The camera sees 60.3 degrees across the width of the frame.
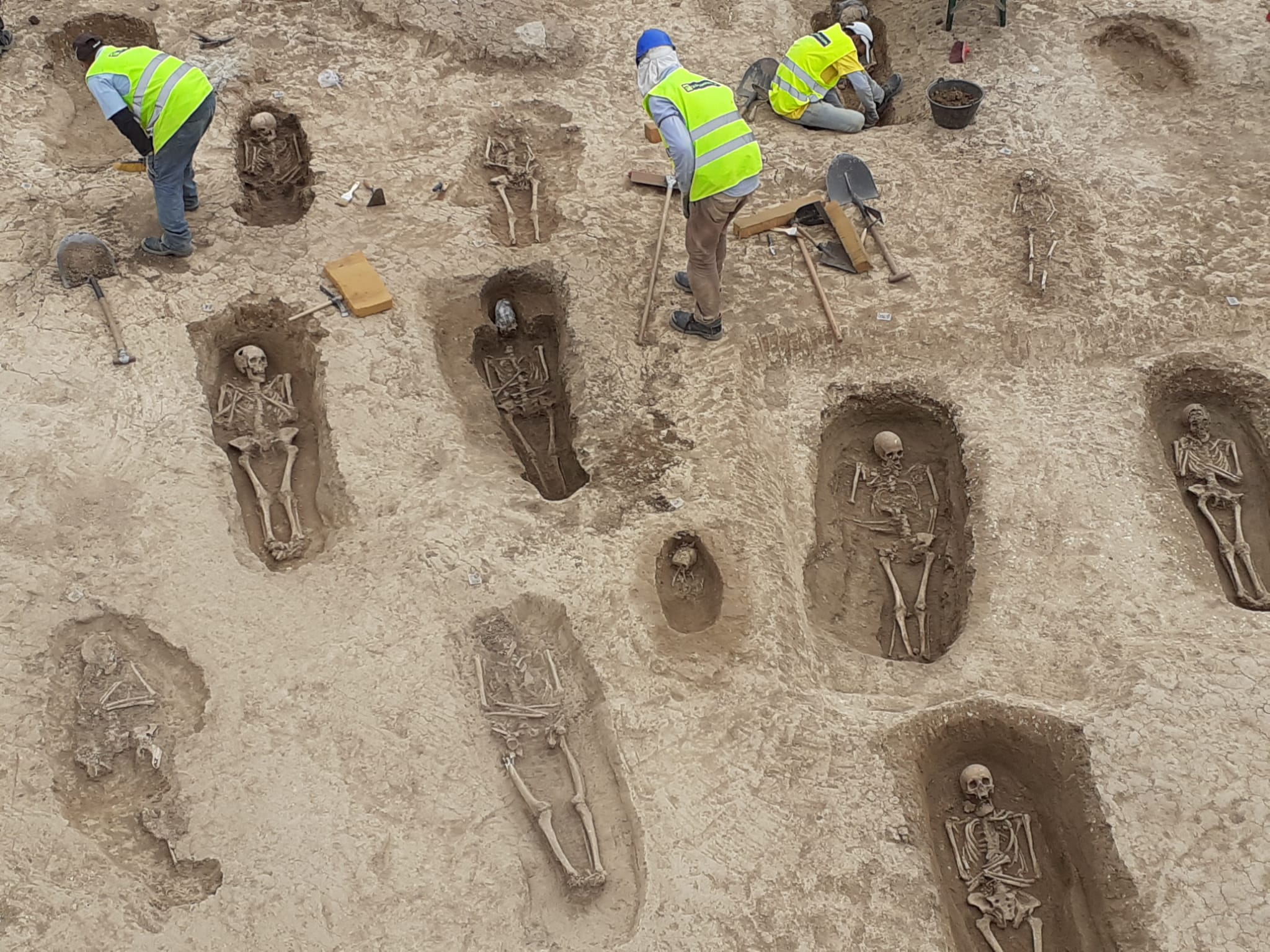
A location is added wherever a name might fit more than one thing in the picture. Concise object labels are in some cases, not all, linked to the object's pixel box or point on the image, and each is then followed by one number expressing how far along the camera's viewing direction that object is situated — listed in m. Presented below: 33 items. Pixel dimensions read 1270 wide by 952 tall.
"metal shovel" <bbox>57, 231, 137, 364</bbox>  8.55
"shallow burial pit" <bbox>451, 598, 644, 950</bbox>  5.86
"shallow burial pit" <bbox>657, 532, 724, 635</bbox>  7.08
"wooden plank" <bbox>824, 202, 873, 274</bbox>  9.12
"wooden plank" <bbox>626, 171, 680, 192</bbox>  9.78
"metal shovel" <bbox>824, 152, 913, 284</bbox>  9.60
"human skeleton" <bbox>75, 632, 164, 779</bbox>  6.25
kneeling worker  10.39
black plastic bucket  10.25
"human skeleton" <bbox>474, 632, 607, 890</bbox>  6.09
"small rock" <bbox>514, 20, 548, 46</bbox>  11.19
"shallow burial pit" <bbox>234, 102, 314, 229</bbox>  9.82
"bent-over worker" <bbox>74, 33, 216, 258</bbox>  8.23
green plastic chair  11.66
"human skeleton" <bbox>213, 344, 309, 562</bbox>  7.70
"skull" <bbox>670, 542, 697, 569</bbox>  7.16
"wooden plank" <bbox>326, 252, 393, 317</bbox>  8.59
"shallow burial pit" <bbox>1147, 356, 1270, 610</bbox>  7.51
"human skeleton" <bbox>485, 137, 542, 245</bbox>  9.82
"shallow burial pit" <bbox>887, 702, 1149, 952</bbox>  5.97
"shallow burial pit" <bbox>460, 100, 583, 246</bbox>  9.70
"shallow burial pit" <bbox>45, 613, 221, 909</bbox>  5.92
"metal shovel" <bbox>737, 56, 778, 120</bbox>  10.80
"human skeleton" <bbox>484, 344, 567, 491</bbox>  8.54
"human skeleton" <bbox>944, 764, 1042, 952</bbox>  6.02
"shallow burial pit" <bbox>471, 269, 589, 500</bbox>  8.33
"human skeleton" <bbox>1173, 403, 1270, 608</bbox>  7.39
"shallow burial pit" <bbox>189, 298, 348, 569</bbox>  7.59
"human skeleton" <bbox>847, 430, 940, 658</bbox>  7.76
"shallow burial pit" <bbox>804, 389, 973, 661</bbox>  7.40
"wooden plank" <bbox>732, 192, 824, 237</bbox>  9.37
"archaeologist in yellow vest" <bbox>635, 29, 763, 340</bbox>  7.52
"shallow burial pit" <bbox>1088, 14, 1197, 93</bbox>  11.24
